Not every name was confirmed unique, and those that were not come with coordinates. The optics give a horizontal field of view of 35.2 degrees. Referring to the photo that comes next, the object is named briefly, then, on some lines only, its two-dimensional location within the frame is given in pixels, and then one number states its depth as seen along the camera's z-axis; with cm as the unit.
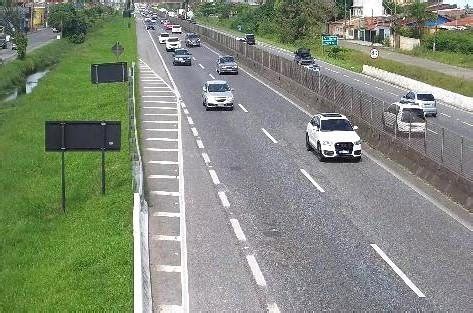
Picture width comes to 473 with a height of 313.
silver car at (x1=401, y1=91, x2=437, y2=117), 4344
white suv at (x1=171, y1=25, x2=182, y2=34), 13366
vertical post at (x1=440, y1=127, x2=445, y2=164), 2379
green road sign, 9250
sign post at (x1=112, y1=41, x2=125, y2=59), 5419
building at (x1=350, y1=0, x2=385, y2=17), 16188
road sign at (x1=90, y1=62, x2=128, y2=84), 5153
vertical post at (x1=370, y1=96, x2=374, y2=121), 3206
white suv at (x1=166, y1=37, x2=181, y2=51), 8950
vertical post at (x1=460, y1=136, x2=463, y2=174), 2254
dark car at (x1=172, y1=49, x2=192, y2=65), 7112
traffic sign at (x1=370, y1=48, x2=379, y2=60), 8494
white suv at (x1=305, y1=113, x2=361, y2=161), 2858
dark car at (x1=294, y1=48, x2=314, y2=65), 7037
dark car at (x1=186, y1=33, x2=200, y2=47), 9912
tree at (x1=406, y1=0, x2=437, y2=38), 11331
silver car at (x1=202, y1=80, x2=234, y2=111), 4228
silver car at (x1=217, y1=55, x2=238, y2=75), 6291
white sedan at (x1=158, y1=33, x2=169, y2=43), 10194
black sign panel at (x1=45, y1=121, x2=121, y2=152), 2338
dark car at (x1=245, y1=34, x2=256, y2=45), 10750
